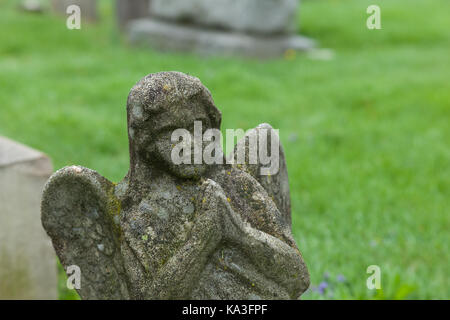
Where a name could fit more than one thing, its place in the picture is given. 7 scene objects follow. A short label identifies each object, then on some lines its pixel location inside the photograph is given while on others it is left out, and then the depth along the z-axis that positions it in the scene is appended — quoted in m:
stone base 8.73
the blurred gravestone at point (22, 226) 3.28
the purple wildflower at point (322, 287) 3.34
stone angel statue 1.88
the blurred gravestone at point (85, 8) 11.56
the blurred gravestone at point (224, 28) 8.75
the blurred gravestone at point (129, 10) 10.14
